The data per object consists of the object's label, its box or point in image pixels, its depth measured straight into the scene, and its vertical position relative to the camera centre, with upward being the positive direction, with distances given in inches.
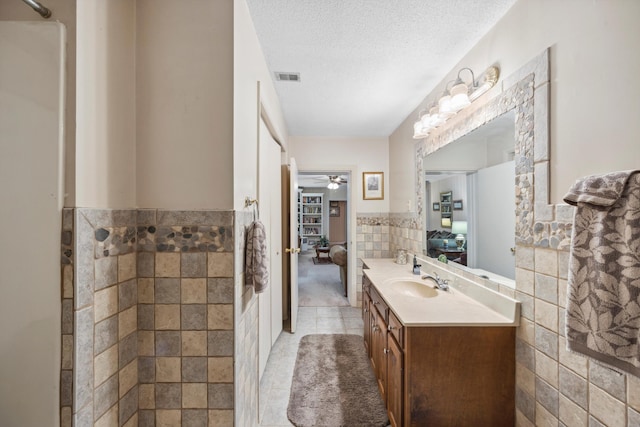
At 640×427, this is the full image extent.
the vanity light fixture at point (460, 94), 58.1 +30.8
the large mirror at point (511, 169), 44.4 +9.4
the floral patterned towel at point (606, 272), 27.7 -7.0
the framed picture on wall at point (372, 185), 139.0 +15.4
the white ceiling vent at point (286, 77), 77.8 +43.6
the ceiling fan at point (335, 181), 243.0 +31.9
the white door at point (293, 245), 107.9 -14.8
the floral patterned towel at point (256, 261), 45.6 -9.3
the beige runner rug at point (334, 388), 64.2 -53.6
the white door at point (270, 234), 71.7 -8.3
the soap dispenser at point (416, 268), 90.6 -20.7
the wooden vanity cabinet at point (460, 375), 49.9 -33.2
